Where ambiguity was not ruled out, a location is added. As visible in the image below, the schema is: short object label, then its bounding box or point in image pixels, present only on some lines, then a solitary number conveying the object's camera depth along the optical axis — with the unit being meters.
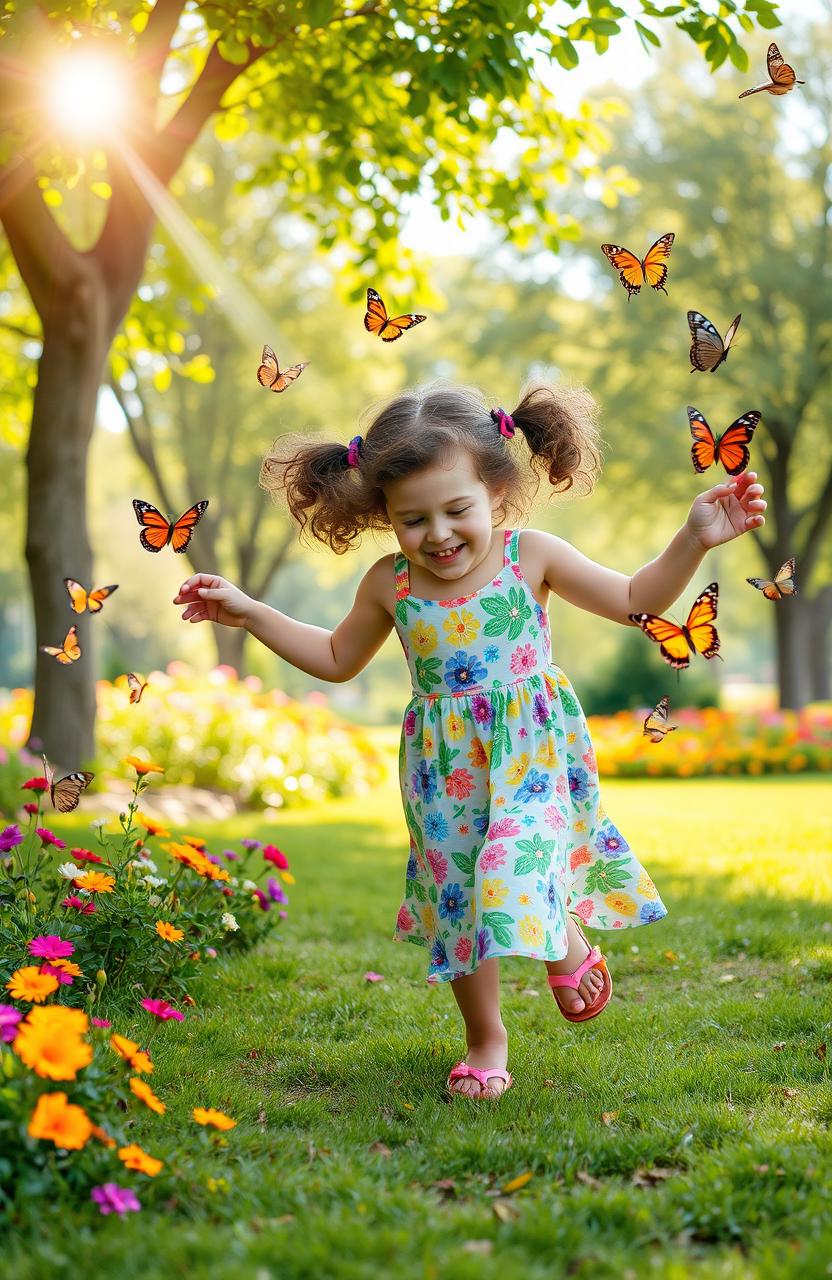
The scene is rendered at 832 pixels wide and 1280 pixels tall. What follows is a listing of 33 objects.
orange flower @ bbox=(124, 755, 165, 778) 3.01
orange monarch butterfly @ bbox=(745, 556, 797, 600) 2.54
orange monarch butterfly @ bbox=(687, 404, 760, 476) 2.46
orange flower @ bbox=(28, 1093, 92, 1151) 1.91
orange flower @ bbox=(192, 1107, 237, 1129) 2.28
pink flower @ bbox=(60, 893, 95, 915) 3.08
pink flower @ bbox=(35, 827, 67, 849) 3.12
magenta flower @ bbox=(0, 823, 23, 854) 3.02
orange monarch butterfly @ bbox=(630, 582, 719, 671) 2.52
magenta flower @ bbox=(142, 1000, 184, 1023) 2.68
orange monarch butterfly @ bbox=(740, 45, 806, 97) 2.63
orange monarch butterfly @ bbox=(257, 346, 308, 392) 2.88
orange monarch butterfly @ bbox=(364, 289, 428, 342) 3.09
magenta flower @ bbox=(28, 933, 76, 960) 2.64
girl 2.88
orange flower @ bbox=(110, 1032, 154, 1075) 2.21
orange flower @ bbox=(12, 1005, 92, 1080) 1.98
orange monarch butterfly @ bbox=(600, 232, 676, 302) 2.70
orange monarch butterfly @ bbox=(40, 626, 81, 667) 2.88
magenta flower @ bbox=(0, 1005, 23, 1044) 2.09
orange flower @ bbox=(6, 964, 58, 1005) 2.32
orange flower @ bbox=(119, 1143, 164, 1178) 2.00
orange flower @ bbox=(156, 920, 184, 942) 2.98
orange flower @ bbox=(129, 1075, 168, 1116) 2.13
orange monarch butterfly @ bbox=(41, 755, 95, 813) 2.98
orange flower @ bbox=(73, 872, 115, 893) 3.01
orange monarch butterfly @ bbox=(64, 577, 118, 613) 2.77
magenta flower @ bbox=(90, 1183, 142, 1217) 1.96
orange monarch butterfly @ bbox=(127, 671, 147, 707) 2.89
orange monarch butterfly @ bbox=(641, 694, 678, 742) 2.86
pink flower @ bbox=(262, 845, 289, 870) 3.77
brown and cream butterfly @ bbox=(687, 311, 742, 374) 2.56
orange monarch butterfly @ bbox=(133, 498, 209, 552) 2.86
